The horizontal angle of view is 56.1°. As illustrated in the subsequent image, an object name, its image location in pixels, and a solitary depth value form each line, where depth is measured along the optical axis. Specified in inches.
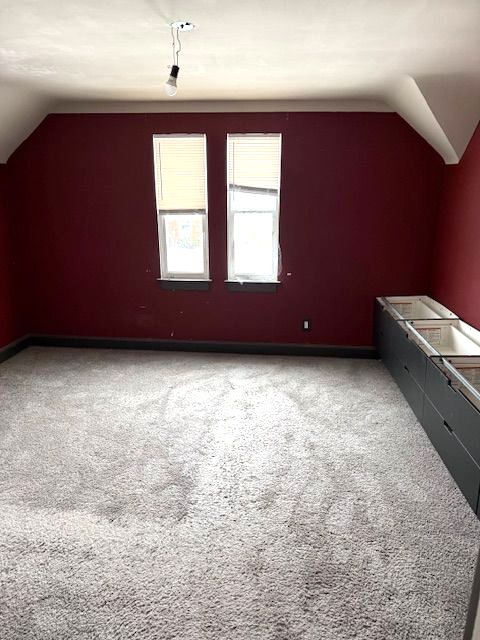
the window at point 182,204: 176.6
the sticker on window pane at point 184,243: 184.1
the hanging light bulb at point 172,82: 99.3
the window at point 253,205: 173.3
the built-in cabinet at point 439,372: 94.7
